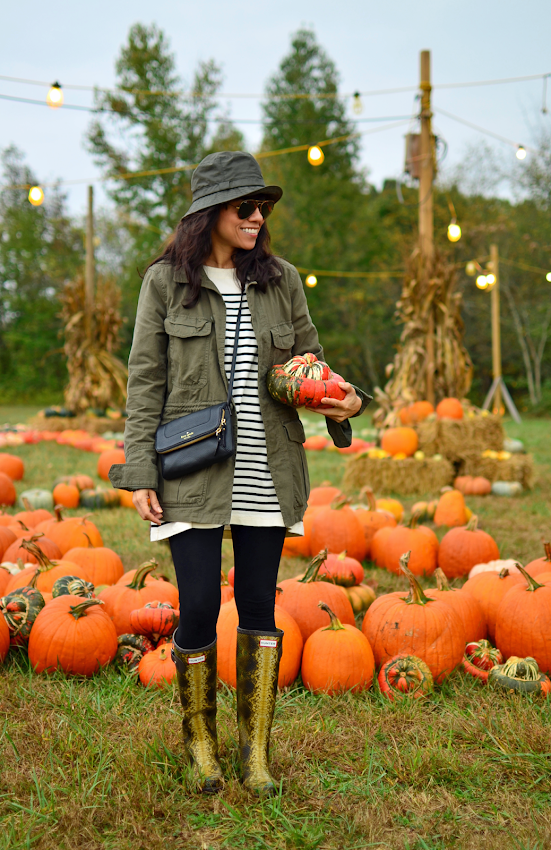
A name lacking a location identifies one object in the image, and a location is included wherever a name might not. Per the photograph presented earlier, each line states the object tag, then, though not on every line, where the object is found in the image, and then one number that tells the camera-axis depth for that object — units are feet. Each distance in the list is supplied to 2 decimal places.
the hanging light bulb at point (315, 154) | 27.84
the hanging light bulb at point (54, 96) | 26.35
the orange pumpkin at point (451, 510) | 17.79
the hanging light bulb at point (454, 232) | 27.86
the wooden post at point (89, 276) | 44.78
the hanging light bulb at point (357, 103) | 30.17
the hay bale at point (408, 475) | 23.31
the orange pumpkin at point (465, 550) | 13.85
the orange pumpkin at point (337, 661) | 9.06
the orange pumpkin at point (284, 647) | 9.22
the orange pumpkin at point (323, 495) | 18.39
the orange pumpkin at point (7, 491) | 20.68
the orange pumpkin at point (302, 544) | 15.03
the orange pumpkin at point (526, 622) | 9.46
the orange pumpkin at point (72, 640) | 9.34
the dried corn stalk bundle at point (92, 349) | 44.37
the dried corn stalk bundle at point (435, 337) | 26.94
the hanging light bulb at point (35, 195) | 28.91
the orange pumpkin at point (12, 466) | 25.43
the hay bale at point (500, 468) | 24.13
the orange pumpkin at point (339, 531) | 14.35
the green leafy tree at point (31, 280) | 95.66
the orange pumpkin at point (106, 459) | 26.13
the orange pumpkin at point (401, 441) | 24.31
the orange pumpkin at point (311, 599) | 10.00
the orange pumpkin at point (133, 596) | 10.41
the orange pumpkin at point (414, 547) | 13.88
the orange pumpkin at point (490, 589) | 10.84
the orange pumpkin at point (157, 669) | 9.10
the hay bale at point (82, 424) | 40.83
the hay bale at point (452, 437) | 24.22
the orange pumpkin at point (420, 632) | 9.34
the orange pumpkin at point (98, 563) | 12.58
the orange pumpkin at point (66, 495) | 21.12
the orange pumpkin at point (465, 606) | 10.13
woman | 6.58
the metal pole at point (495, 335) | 48.65
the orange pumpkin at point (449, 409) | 25.57
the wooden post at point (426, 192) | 26.73
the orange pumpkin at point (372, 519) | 15.49
